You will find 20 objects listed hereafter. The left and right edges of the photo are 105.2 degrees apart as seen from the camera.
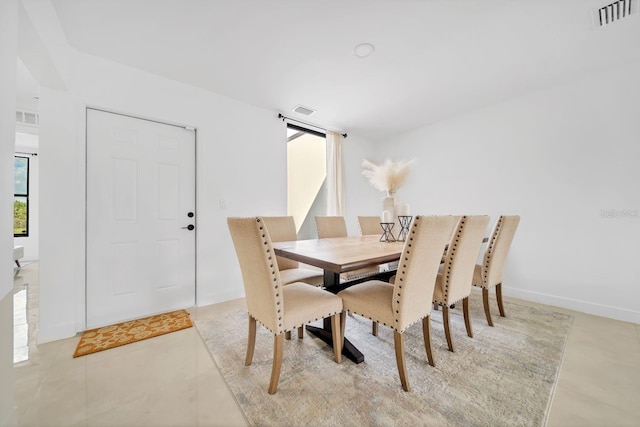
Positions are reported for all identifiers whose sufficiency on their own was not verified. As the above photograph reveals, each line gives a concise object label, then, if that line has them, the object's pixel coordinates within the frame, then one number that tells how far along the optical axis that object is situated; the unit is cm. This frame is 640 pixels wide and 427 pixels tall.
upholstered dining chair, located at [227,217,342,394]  132
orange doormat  190
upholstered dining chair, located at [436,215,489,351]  175
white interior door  226
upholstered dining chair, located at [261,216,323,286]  210
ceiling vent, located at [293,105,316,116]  327
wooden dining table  132
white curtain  403
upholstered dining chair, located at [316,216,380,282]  265
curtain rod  341
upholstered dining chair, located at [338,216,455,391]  134
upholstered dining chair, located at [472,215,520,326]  217
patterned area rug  123
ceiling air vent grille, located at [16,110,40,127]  354
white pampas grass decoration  230
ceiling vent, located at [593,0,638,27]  169
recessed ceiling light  207
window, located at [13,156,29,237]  497
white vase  234
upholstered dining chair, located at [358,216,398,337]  310
